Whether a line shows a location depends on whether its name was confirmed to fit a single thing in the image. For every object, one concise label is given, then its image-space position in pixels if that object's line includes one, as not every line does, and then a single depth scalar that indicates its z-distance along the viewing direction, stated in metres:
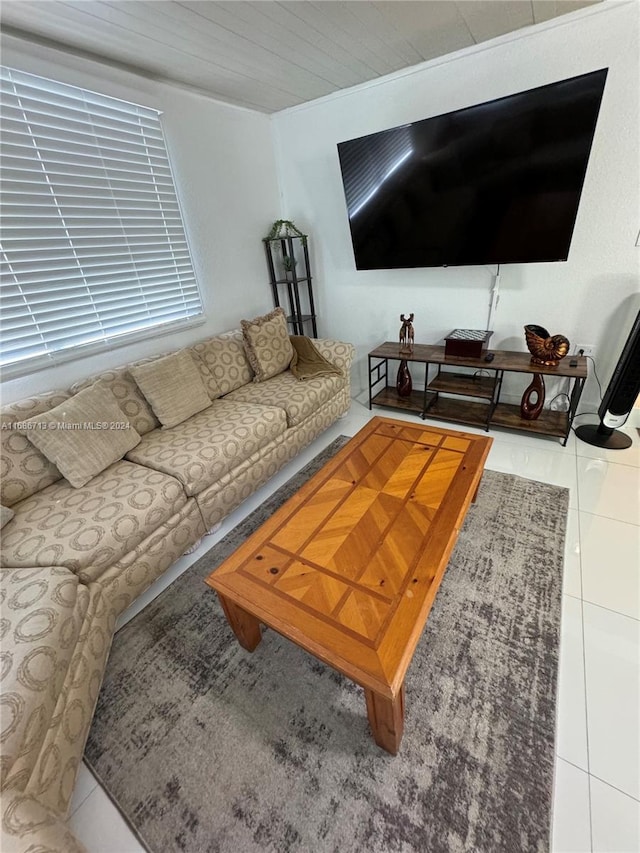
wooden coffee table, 0.99
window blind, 1.81
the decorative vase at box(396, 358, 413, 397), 3.04
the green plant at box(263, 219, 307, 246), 3.17
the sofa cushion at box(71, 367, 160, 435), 2.08
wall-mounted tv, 1.96
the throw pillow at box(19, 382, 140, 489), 1.71
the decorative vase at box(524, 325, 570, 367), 2.31
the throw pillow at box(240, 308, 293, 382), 2.71
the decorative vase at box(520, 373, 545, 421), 2.48
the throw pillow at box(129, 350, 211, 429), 2.15
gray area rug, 0.97
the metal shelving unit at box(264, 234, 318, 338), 3.27
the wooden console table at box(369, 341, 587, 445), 2.39
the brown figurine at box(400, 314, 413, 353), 2.87
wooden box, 2.57
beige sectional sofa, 0.96
